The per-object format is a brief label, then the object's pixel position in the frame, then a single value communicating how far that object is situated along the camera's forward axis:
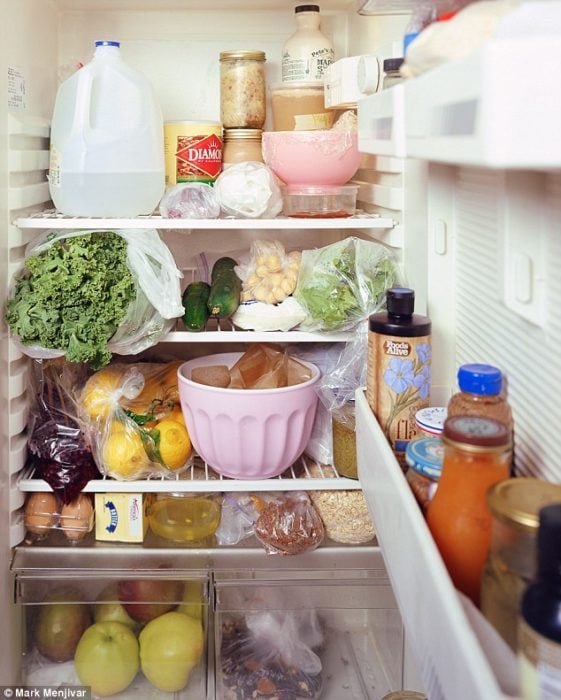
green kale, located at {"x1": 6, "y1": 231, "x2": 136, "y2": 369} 1.29
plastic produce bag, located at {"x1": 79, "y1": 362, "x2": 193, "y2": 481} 1.41
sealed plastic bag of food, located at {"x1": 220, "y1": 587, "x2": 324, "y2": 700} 1.41
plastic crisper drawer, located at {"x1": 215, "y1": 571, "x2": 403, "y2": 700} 1.42
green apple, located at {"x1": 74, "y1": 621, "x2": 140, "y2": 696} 1.41
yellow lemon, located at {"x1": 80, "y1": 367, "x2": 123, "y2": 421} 1.44
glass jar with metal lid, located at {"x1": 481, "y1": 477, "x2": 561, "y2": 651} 0.57
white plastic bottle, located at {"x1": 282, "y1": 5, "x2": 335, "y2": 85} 1.50
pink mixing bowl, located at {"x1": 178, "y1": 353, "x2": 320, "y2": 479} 1.36
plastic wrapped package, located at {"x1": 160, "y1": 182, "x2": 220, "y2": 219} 1.38
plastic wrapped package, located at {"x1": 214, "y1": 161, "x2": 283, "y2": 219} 1.38
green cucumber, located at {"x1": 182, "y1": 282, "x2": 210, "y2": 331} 1.40
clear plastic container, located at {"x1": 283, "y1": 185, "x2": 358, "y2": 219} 1.41
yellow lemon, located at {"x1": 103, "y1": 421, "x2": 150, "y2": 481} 1.41
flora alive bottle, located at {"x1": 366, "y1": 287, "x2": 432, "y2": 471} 0.99
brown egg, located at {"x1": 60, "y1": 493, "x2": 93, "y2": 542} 1.45
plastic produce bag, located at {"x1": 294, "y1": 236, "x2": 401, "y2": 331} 1.34
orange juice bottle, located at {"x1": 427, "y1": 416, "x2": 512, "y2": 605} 0.67
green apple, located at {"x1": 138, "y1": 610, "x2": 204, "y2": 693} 1.42
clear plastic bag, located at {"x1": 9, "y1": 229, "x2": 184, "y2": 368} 1.34
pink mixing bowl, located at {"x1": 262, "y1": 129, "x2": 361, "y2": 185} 1.39
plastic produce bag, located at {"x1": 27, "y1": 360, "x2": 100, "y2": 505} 1.41
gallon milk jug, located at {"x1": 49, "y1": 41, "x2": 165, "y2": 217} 1.36
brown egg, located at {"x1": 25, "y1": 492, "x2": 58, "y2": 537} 1.44
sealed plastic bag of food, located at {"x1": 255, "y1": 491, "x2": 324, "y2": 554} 1.42
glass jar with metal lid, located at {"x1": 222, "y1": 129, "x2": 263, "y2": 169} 1.55
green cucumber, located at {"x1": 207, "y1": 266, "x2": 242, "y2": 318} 1.39
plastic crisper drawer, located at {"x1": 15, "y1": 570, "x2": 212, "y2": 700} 1.42
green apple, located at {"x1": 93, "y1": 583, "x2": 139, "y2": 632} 1.45
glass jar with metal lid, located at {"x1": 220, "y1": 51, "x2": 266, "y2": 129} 1.52
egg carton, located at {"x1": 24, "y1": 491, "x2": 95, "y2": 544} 1.44
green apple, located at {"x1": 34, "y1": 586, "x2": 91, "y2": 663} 1.45
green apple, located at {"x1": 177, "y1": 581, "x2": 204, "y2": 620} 1.44
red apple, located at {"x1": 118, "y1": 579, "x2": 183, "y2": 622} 1.44
